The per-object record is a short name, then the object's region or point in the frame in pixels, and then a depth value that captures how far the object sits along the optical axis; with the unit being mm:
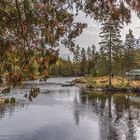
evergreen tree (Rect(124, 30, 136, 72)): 32488
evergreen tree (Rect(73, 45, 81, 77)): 65368
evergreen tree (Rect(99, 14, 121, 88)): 28089
